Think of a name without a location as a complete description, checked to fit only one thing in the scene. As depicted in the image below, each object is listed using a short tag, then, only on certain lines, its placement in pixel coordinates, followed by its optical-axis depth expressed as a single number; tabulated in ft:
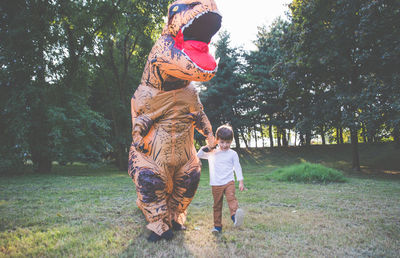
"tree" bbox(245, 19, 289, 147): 68.80
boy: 10.31
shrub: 26.53
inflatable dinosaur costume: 7.96
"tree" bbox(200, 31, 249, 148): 68.64
